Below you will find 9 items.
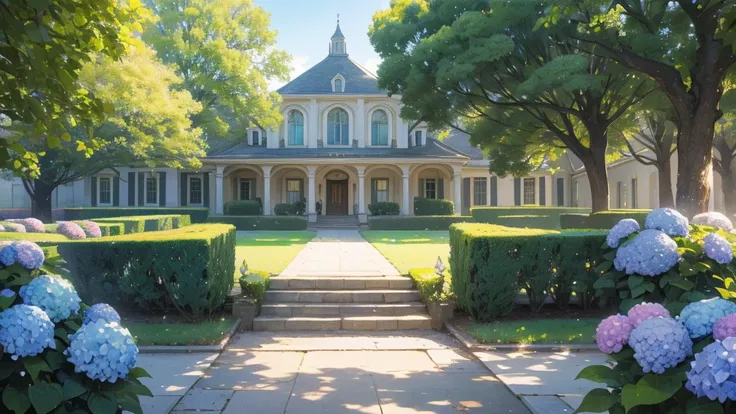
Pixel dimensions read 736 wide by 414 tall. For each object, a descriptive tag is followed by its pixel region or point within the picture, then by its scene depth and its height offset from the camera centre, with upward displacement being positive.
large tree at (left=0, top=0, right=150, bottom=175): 4.09 +1.18
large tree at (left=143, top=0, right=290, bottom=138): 34.03 +9.43
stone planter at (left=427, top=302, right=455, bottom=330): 9.45 -1.76
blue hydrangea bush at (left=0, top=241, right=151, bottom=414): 3.08 -0.79
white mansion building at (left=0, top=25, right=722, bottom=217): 35.09 +2.39
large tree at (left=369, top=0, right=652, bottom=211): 17.67 +4.31
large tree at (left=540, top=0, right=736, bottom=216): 9.49 +2.23
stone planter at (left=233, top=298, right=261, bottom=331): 9.34 -1.69
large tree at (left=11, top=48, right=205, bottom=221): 21.67 +3.55
